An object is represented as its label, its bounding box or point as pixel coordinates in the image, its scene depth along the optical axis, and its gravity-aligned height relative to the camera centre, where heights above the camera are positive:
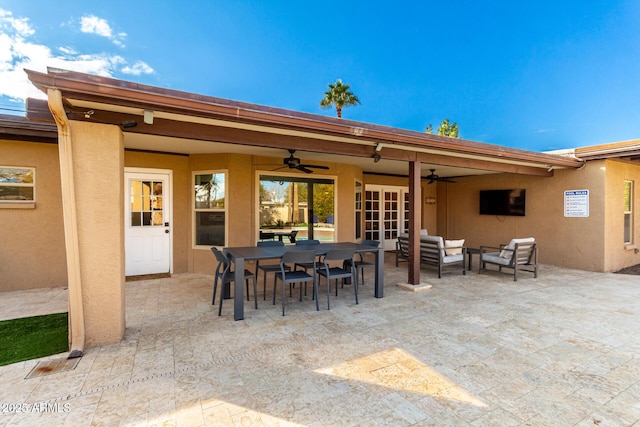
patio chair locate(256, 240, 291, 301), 4.58 -0.90
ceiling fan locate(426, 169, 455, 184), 8.35 +0.87
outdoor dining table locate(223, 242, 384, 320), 3.68 -0.64
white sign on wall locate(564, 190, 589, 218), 6.82 +0.07
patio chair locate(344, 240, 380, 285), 5.07 -0.95
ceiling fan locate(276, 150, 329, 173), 5.07 +0.81
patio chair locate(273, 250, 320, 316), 3.95 -0.69
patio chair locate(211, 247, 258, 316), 3.88 -0.91
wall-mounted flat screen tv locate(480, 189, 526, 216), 8.10 +0.14
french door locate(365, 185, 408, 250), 9.43 -0.17
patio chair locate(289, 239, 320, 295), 4.54 -0.62
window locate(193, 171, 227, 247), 6.05 +0.04
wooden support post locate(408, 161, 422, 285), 5.22 -0.32
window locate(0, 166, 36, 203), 4.80 +0.44
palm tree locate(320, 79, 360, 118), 17.09 +6.44
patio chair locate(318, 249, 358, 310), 4.24 -0.73
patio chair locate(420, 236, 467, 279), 6.05 -0.93
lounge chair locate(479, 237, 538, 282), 5.85 -0.98
